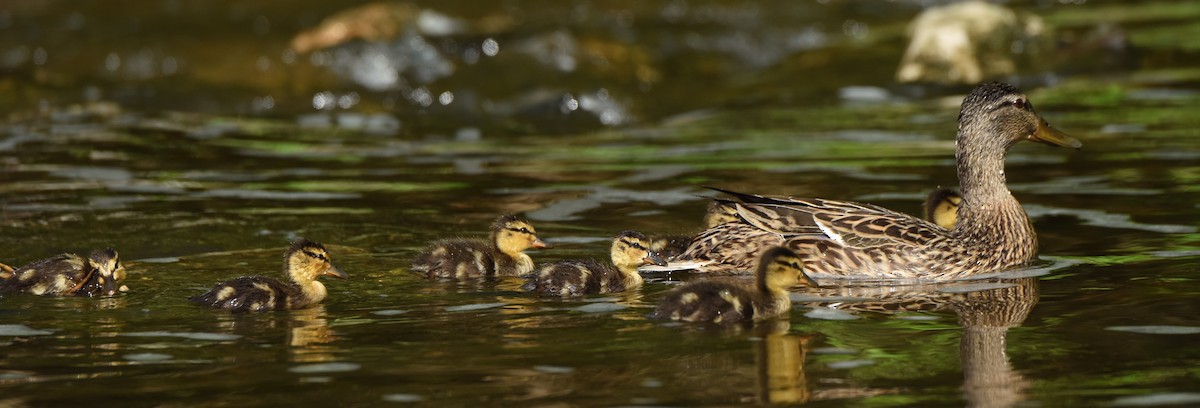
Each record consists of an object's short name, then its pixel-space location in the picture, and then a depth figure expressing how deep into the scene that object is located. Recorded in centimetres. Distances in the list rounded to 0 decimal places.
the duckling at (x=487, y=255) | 1841
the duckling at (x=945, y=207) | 2094
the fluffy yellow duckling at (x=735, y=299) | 1553
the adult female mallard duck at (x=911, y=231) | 1803
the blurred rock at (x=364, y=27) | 4169
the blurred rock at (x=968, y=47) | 3869
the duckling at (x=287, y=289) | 1647
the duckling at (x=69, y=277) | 1722
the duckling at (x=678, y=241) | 1970
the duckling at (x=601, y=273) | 1723
